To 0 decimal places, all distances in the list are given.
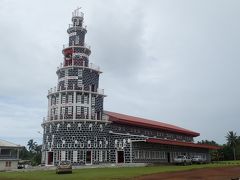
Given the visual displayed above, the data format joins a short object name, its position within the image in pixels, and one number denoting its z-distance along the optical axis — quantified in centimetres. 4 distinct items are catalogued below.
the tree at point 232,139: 6635
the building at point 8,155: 3676
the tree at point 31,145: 9192
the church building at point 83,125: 3557
